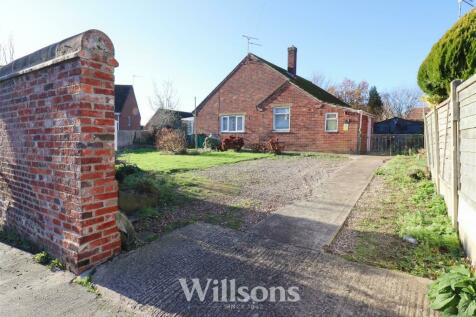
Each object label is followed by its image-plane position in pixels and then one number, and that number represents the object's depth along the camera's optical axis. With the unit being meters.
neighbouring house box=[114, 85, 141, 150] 34.83
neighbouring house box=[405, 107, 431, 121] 40.97
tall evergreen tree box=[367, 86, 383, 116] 32.59
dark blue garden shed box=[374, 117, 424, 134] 20.12
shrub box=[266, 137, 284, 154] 17.27
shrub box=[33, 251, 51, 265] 3.21
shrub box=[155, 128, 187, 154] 17.28
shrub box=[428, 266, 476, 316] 2.04
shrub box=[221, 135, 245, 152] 18.94
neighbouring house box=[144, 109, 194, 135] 28.22
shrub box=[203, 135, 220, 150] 20.02
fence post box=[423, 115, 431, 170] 8.03
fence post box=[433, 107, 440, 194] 5.76
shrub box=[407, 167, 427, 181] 7.54
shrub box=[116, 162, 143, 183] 5.98
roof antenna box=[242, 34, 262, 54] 22.56
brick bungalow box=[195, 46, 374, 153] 17.47
